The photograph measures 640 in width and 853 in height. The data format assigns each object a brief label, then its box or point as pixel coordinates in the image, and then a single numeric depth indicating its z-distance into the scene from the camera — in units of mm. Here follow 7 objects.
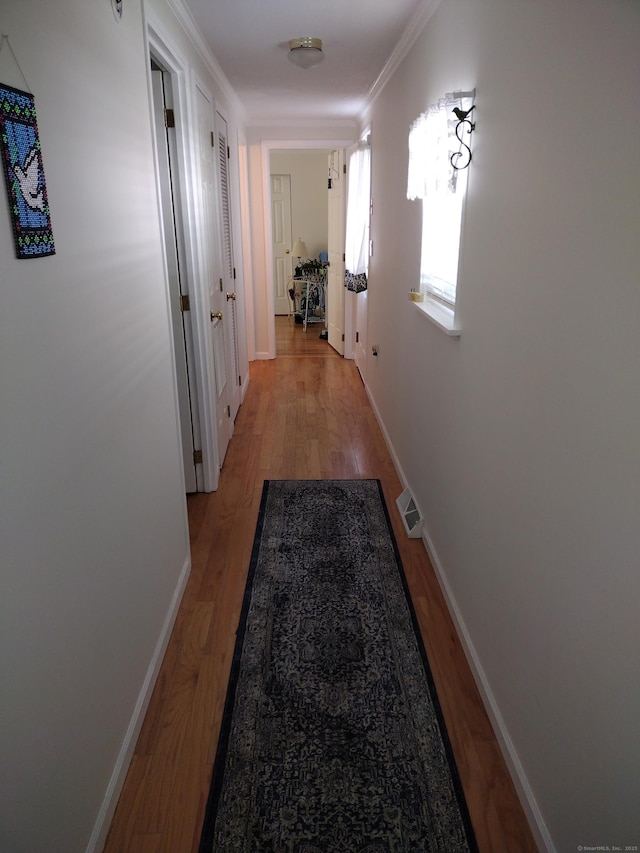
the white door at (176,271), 2594
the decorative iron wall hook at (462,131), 1882
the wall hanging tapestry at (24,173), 966
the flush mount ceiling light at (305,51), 2816
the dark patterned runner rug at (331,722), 1446
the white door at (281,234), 8359
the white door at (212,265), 3082
